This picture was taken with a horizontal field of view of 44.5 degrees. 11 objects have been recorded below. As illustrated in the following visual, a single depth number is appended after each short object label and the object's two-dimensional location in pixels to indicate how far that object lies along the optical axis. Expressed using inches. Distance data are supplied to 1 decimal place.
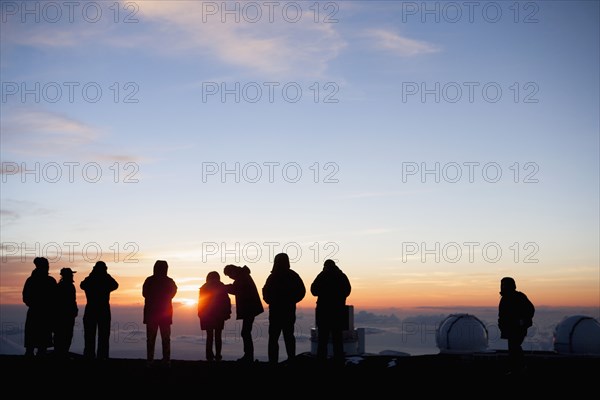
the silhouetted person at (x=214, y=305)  719.7
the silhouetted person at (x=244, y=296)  632.4
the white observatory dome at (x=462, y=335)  1563.7
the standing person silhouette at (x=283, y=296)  605.3
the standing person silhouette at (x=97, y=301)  660.1
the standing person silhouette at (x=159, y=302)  629.9
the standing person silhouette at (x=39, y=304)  679.7
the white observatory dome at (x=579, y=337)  1457.9
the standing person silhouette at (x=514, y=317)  616.4
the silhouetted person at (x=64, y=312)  695.7
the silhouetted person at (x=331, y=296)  624.4
